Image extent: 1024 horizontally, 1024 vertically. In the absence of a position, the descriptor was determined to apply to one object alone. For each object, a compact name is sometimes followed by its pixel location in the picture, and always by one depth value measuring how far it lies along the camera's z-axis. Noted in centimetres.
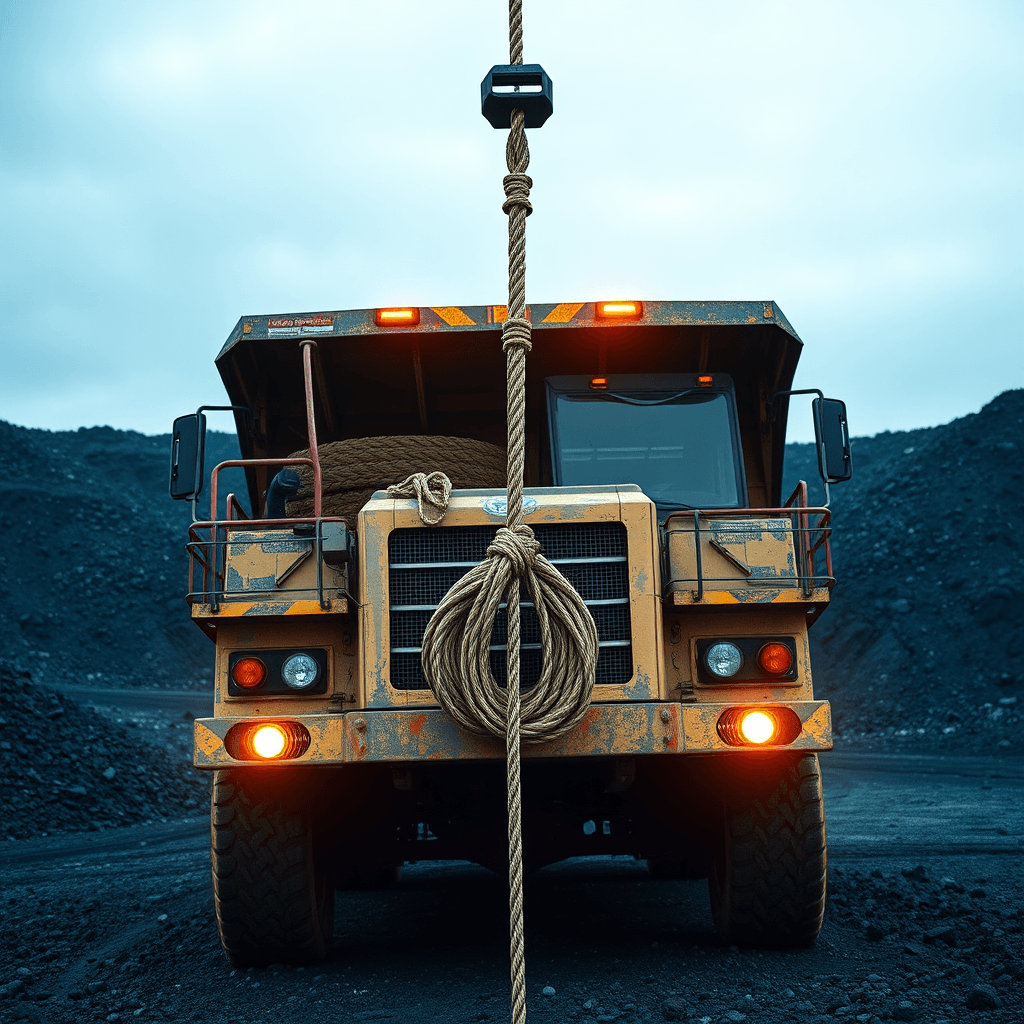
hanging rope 380
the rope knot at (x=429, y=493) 455
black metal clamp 359
